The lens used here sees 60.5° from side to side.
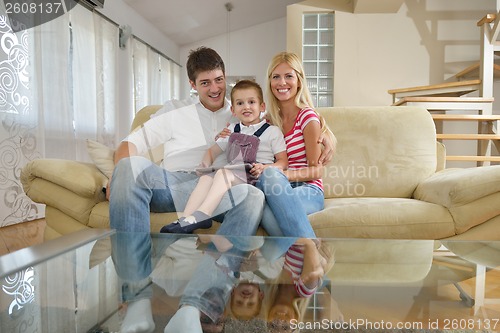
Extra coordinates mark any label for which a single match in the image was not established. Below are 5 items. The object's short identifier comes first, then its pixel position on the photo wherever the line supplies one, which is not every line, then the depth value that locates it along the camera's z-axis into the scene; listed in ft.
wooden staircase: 12.51
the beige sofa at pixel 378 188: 5.61
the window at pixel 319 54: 17.54
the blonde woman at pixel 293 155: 5.00
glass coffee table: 2.51
